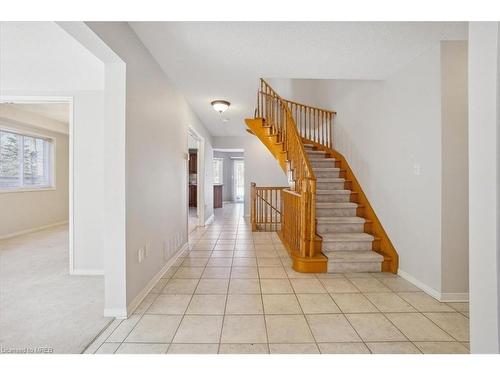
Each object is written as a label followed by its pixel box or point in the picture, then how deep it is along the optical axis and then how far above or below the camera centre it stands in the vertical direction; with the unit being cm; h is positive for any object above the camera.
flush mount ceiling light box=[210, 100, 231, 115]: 379 +136
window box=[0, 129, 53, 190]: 449 +50
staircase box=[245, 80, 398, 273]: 283 -31
